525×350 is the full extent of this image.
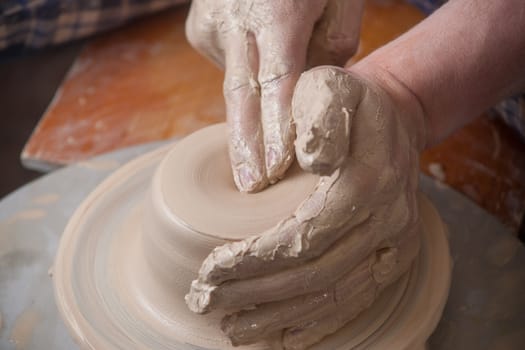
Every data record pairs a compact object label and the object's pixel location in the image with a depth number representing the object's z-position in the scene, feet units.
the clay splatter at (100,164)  2.06
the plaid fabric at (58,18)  2.59
